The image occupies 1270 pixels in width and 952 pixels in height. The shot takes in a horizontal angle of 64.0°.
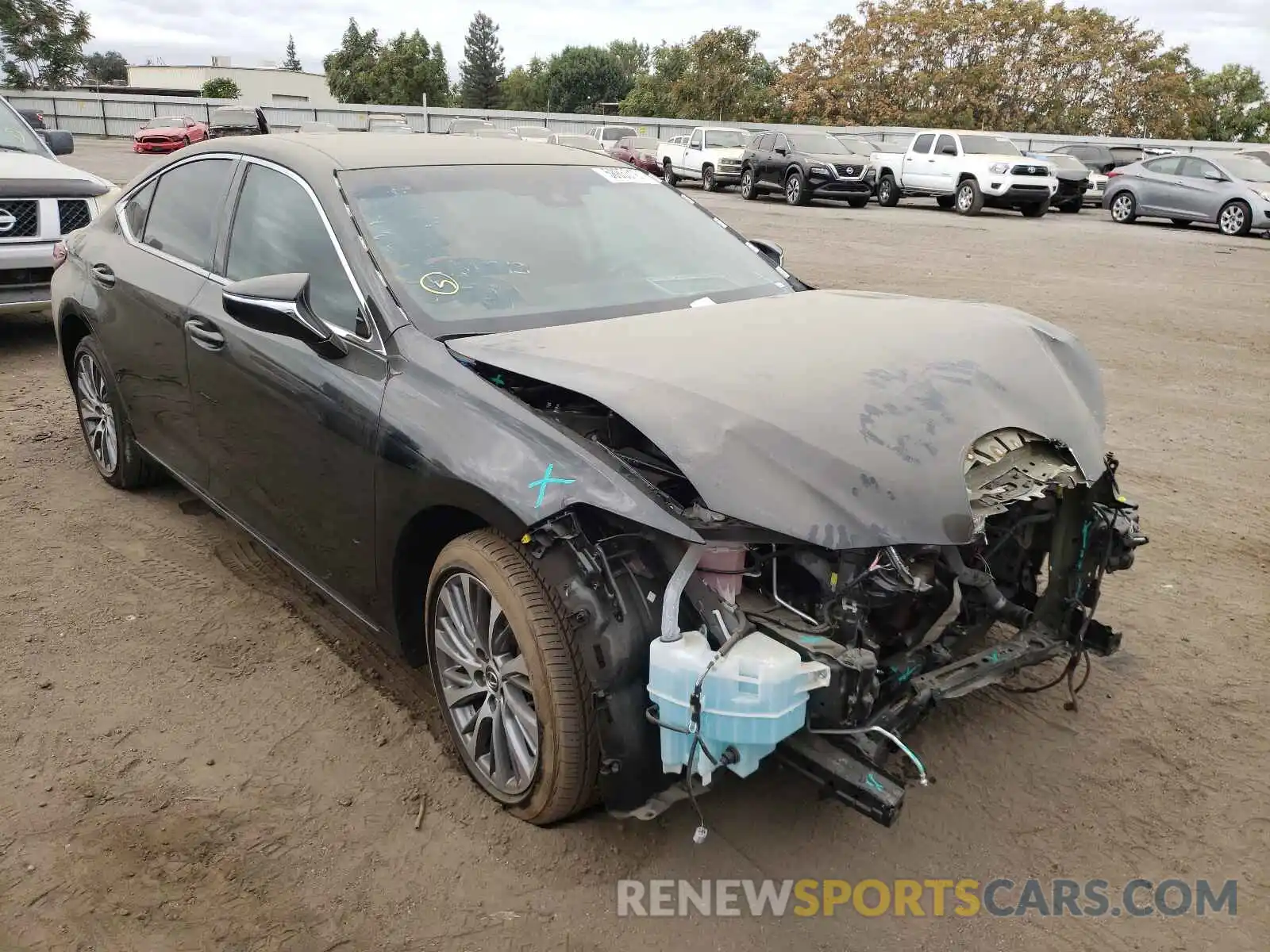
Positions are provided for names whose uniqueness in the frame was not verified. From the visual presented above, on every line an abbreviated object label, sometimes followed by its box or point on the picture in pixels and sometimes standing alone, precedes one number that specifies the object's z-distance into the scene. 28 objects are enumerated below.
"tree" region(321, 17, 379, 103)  88.98
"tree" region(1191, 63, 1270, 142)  48.19
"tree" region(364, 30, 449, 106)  86.00
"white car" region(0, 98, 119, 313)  7.72
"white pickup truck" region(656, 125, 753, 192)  26.44
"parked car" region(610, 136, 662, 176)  28.16
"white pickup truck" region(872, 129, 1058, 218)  21.72
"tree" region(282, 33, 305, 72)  159.74
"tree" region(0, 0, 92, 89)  49.91
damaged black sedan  2.49
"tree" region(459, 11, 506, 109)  122.69
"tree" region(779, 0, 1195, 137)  46.88
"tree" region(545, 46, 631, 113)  104.94
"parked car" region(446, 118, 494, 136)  26.90
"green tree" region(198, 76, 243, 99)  64.62
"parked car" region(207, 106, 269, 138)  33.44
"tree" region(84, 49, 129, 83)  155.38
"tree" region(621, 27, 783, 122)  60.00
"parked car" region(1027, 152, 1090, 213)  23.53
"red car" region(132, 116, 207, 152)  33.72
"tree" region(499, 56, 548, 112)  113.62
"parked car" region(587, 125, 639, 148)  32.59
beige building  92.06
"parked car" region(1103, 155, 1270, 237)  19.28
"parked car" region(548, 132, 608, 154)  23.64
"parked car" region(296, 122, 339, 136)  38.78
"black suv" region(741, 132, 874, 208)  22.67
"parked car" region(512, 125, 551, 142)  28.86
